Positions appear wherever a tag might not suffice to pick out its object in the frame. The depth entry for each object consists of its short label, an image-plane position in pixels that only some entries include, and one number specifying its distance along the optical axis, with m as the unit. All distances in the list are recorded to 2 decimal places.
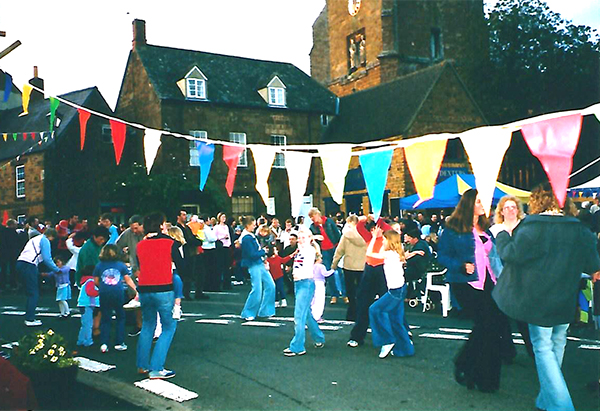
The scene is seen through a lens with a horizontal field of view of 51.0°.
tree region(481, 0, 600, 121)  36.69
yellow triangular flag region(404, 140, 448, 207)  7.04
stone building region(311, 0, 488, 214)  31.86
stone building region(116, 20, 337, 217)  31.75
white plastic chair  11.30
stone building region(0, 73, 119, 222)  30.83
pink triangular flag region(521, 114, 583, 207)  5.47
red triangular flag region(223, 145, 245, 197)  9.12
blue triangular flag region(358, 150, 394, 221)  7.43
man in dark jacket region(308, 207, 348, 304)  13.41
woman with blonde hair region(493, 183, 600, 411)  5.19
